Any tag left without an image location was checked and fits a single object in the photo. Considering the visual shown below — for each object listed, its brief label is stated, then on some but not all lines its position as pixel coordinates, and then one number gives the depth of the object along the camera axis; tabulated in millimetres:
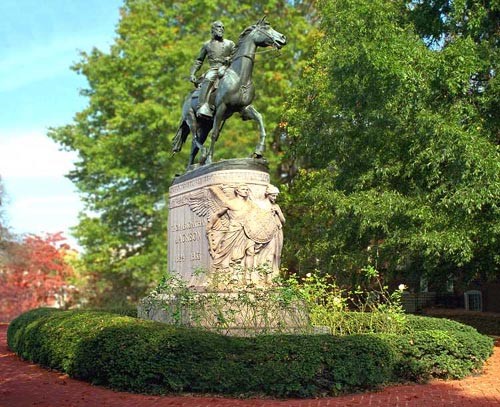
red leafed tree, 43531
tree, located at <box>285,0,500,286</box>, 16906
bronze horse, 15039
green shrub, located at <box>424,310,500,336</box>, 23984
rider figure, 15844
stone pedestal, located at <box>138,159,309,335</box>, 13070
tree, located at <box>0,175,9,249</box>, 41812
